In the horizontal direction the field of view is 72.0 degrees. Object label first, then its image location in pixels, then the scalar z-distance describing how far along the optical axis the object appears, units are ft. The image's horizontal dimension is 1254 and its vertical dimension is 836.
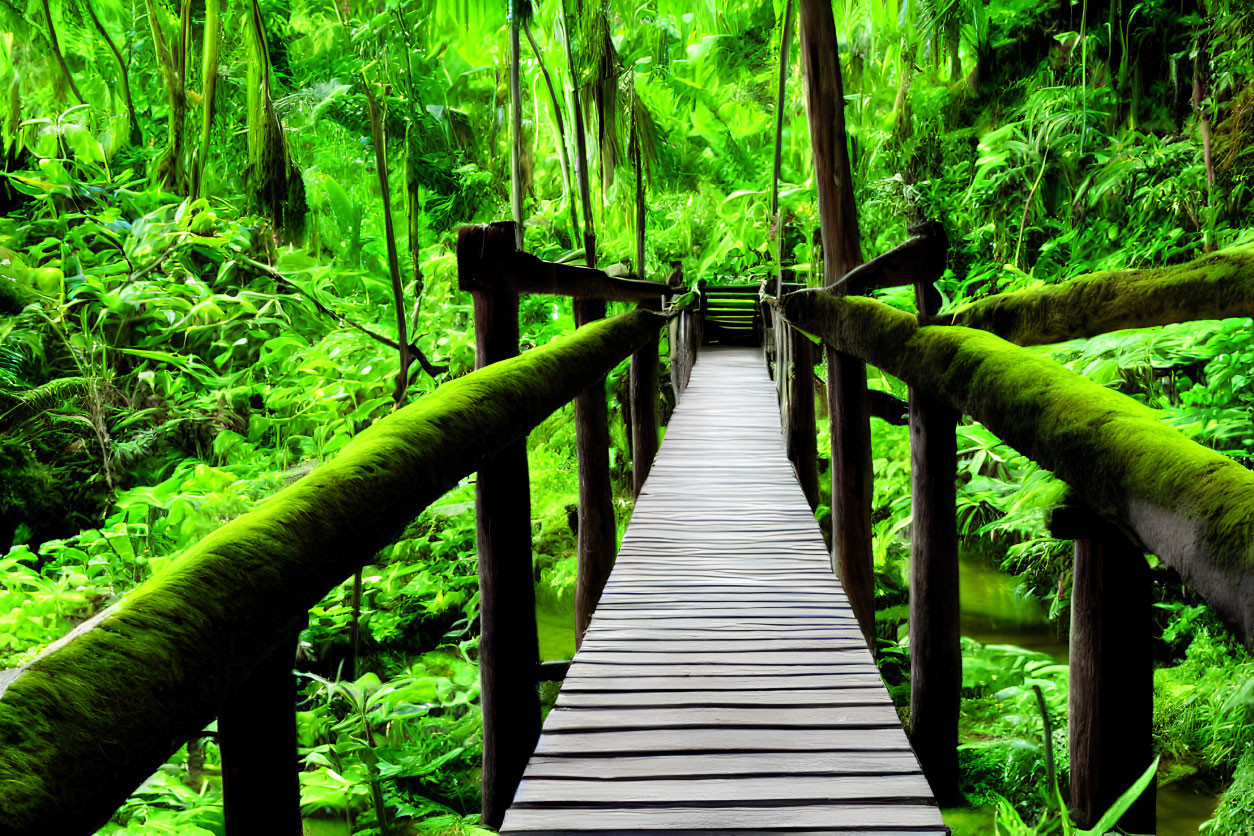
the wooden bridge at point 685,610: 2.53
